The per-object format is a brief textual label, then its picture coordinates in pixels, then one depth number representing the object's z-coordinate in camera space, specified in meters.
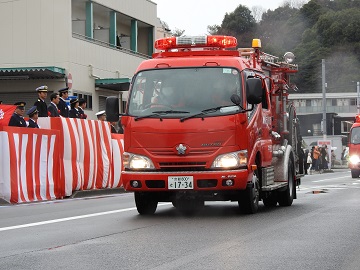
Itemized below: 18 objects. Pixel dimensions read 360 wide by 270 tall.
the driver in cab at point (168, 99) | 12.52
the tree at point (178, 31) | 106.62
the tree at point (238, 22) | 118.11
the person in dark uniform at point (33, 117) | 18.22
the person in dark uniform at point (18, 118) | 17.92
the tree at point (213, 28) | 121.94
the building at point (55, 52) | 34.09
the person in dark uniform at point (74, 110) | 21.47
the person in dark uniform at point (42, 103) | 19.17
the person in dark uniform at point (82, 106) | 21.92
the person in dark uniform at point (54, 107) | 19.97
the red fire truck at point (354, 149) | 37.88
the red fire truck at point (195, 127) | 12.24
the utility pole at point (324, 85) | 60.78
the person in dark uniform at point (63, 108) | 20.78
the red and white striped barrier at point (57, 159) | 16.75
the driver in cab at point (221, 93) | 12.50
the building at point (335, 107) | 114.81
